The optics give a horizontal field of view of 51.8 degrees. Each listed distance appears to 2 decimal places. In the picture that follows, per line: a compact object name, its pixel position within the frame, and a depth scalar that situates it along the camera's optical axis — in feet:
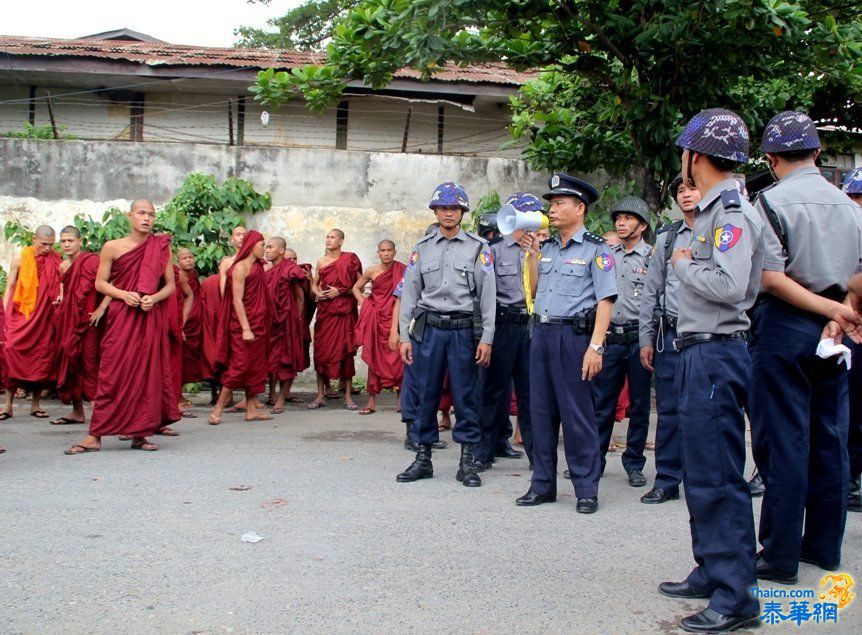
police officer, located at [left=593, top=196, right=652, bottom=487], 22.06
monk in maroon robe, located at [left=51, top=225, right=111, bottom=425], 30.55
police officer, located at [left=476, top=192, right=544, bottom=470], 23.15
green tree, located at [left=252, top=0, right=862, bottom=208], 28.58
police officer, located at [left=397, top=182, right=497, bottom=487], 21.02
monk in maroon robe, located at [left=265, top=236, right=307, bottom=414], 35.60
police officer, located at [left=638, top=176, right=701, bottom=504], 19.43
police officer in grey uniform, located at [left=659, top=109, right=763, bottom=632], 11.89
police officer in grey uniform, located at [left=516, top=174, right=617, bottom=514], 18.53
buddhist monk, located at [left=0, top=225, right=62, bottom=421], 32.27
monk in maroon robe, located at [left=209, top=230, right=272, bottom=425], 31.22
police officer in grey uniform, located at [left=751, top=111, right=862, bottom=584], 13.38
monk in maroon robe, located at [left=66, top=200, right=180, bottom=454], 24.91
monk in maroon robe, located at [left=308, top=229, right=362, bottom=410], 36.55
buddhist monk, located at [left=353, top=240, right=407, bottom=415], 34.81
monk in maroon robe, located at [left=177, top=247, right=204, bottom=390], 35.36
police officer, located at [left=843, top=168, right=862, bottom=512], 18.52
